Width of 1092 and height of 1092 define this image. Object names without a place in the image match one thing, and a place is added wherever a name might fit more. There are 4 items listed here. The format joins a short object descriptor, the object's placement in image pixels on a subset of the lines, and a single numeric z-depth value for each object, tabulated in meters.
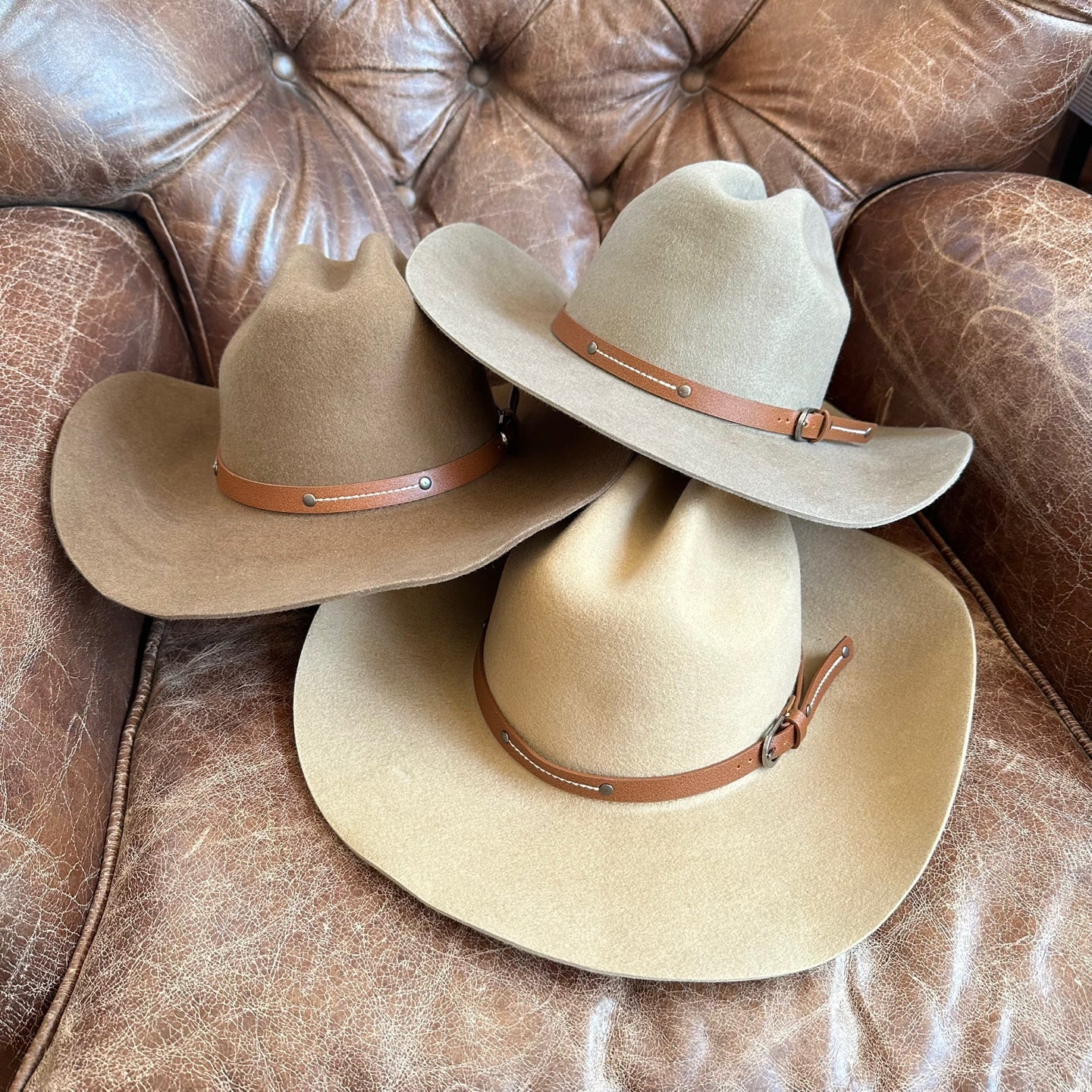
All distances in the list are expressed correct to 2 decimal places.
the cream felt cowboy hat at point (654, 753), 0.70
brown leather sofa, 0.66
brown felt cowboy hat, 0.77
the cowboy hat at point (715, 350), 0.76
